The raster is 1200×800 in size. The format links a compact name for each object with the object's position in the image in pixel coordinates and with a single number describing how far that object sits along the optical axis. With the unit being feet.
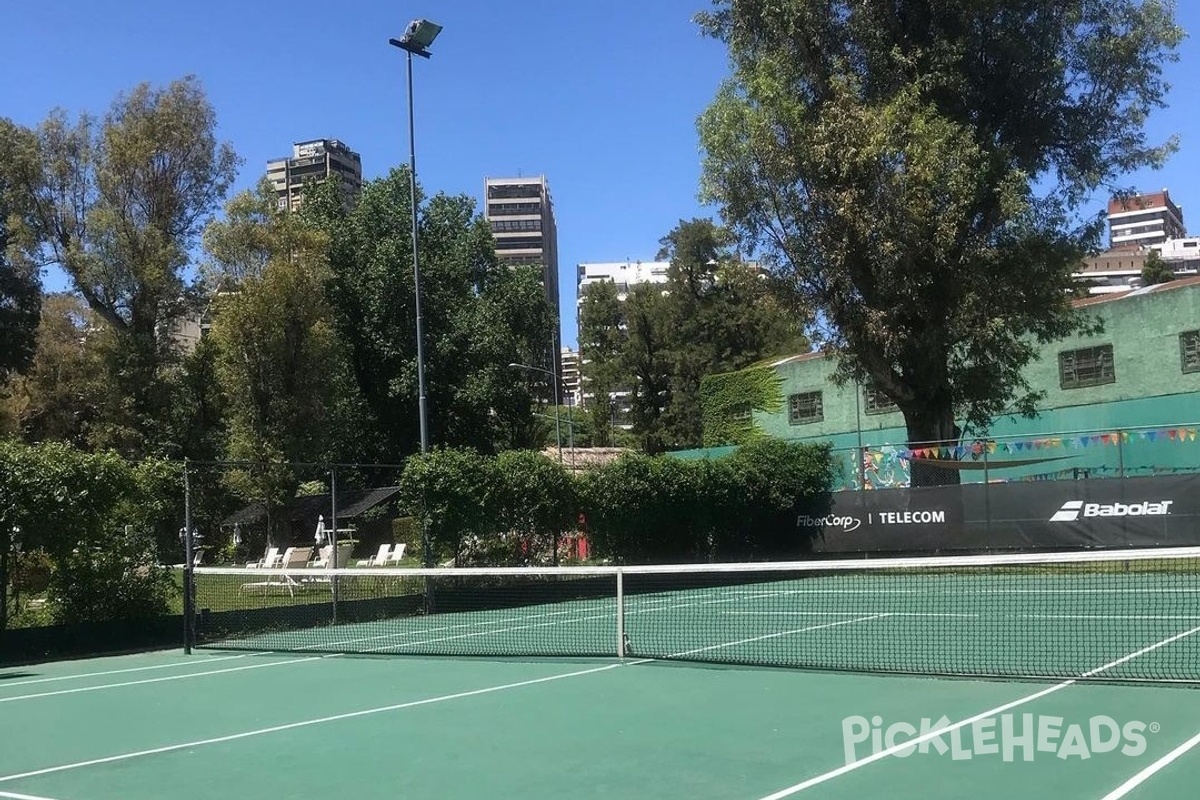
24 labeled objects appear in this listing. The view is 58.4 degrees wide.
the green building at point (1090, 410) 85.97
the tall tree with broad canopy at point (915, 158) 74.74
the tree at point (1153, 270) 222.22
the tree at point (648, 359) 216.13
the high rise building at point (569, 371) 506.73
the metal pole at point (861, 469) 84.49
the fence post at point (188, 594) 48.03
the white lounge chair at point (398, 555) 75.40
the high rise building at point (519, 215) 553.23
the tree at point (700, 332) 208.23
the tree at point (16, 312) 120.26
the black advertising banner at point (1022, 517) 70.49
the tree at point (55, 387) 134.51
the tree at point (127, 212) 110.63
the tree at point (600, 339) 235.40
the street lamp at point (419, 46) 67.87
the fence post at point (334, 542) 56.34
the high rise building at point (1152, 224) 595.88
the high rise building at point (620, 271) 524.20
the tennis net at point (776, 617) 35.37
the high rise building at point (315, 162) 529.86
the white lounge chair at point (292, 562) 63.21
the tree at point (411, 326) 137.90
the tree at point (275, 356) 102.99
